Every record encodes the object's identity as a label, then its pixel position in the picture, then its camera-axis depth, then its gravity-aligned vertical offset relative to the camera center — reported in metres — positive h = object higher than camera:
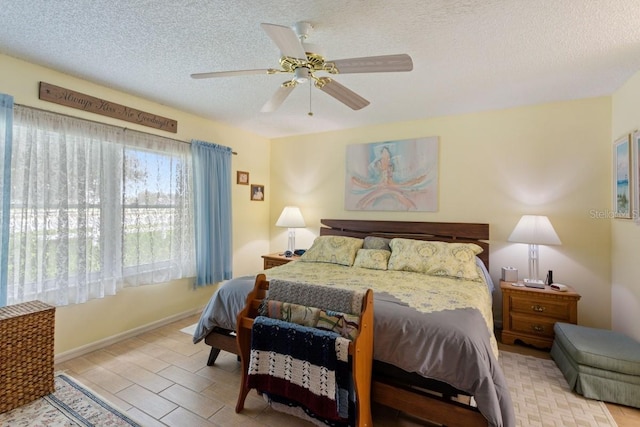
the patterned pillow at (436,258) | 2.77 -0.45
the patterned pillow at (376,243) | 3.45 -0.36
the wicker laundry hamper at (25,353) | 1.88 -0.94
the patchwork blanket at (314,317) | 1.65 -0.62
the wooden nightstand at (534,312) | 2.69 -0.93
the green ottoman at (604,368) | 1.97 -1.07
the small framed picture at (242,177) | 4.28 +0.51
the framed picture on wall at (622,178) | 2.49 +0.31
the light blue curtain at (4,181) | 2.17 +0.22
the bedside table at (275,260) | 3.90 -0.63
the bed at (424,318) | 1.56 -0.66
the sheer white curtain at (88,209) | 2.32 +0.02
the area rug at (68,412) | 1.81 -1.29
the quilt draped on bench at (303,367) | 1.58 -0.88
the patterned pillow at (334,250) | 3.32 -0.44
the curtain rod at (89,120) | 2.37 +0.83
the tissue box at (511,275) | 3.04 -0.64
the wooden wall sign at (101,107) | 2.47 +0.99
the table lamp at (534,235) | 2.80 -0.22
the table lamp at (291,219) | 4.17 -0.10
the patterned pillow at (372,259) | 3.11 -0.50
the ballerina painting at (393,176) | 3.64 +0.48
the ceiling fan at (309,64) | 1.52 +0.87
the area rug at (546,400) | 1.85 -1.29
